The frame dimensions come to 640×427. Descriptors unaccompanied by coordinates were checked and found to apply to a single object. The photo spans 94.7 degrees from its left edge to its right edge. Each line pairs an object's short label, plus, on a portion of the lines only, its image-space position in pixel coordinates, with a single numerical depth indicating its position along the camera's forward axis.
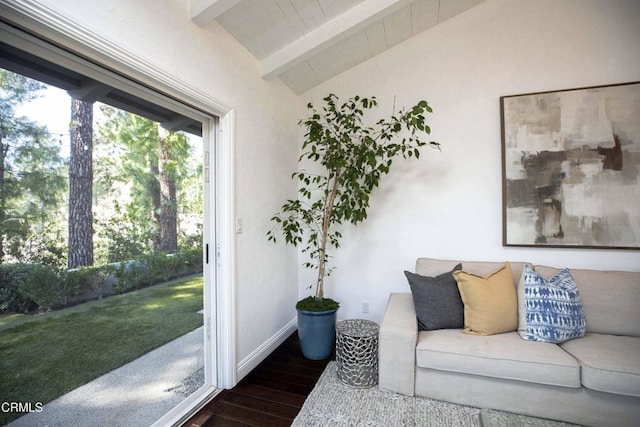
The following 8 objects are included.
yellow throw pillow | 1.97
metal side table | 2.06
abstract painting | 2.26
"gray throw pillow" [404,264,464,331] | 2.08
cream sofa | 1.62
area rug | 1.70
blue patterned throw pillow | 1.87
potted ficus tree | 2.42
